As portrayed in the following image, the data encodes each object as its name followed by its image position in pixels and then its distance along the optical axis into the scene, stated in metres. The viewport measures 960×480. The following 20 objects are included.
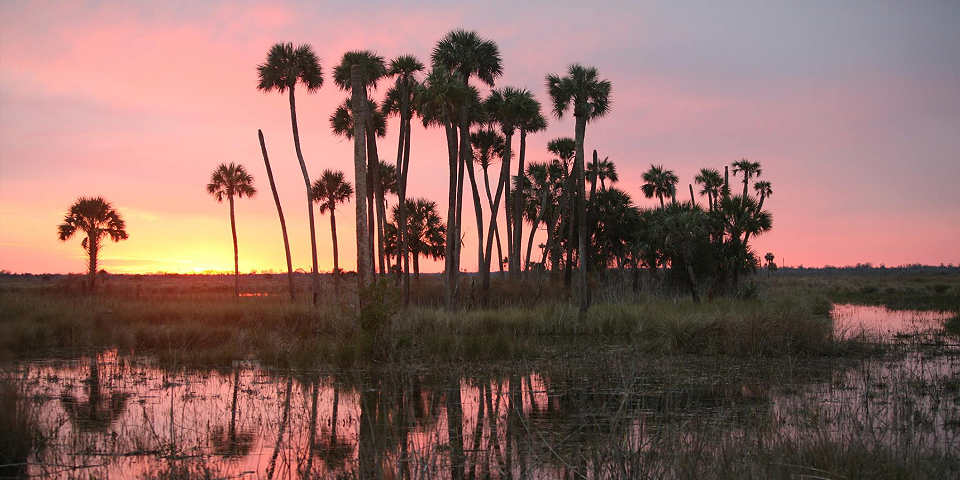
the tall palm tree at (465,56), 33.81
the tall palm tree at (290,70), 35.91
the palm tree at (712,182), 59.47
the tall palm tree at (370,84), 31.72
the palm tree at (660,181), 55.62
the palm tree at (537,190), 47.81
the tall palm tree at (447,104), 30.44
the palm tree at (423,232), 48.56
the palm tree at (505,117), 36.06
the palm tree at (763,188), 59.56
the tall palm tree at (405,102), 32.66
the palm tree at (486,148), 41.81
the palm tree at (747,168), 58.22
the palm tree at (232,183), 49.38
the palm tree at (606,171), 49.55
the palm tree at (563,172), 45.11
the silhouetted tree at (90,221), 43.62
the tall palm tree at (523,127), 36.09
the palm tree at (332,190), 44.19
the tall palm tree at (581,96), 28.06
